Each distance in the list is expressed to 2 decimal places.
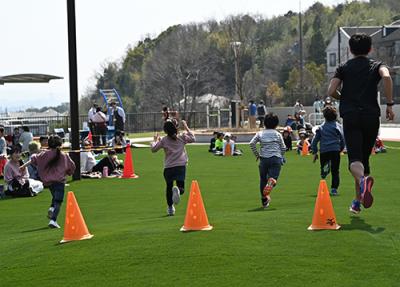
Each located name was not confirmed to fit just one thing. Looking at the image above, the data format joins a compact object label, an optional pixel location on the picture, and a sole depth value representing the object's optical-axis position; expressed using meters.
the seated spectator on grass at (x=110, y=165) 20.92
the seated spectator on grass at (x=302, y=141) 27.42
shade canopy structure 26.61
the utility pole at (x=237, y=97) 40.81
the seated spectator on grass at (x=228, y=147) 28.22
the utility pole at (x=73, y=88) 19.97
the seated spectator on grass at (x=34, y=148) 15.95
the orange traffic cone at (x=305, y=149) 27.08
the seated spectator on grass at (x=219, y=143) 29.08
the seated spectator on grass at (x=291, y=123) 35.44
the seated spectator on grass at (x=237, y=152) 28.40
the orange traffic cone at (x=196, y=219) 8.82
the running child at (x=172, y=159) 11.84
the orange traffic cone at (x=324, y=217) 8.38
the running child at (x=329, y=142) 13.50
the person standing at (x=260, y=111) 43.31
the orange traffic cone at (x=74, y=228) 9.05
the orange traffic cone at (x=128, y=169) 20.47
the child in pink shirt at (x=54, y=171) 11.40
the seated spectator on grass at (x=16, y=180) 16.58
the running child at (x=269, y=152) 11.68
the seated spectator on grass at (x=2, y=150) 21.09
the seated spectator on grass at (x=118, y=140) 30.09
